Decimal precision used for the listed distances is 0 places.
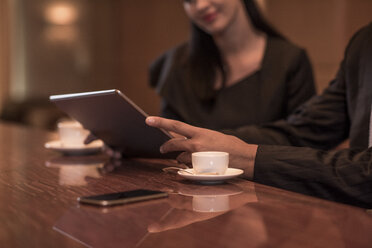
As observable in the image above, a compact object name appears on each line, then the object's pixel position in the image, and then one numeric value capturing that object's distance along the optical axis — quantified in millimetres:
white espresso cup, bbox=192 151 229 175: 1137
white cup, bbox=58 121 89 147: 1798
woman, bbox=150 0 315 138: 2393
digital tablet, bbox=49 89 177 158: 1267
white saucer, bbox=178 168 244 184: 1105
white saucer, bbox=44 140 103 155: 1730
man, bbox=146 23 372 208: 1130
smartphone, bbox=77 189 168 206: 913
